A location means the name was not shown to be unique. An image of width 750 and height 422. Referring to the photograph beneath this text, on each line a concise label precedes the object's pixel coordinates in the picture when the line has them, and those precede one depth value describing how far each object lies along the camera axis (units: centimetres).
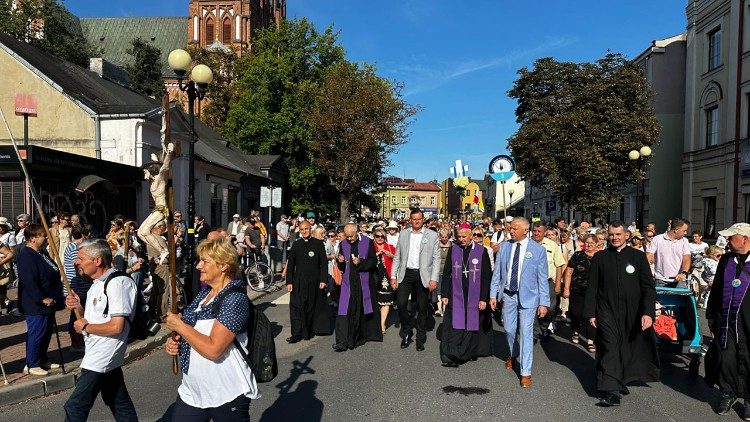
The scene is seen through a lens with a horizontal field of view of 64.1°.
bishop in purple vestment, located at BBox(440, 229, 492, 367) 746
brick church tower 6284
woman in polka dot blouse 316
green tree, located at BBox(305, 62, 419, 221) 3381
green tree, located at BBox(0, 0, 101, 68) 3595
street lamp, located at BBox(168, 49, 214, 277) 1087
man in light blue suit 649
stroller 703
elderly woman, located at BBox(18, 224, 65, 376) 621
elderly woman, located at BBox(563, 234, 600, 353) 810
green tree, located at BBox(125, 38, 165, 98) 5606
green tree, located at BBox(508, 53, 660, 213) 2717
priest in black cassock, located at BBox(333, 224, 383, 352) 856
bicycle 1459
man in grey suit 841
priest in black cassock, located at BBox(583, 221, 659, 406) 577
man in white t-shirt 395
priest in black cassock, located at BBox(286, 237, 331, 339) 892
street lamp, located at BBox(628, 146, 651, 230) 2211
